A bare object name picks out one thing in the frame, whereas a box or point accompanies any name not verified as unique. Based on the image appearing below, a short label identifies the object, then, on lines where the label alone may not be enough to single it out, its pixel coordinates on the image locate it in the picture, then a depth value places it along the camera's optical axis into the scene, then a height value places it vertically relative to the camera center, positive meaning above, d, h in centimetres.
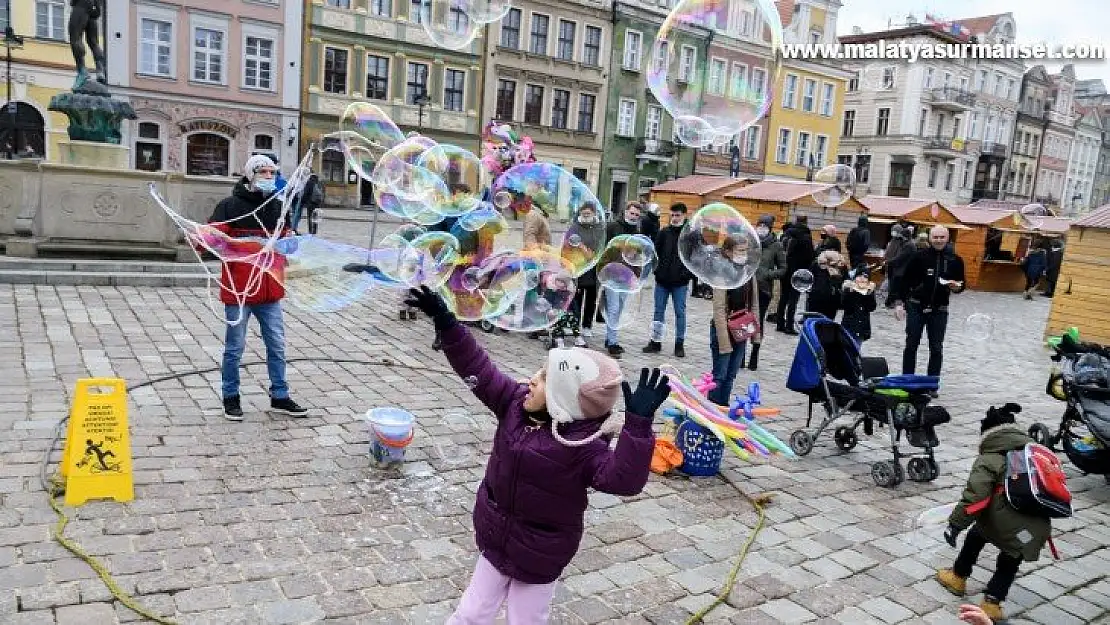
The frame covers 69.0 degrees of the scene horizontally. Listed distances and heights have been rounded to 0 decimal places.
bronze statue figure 1276 +170
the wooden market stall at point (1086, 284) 1365 -88
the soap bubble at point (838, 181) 1066 +37
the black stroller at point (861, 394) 605 -141
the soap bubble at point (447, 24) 848 +160
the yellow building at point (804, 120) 4688 +506
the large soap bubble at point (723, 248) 680 -41
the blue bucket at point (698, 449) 576 -177
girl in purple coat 273 -100
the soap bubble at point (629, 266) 738 -69
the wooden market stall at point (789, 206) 2152 -2
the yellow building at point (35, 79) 2833 +200
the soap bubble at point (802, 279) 838 -75
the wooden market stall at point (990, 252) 2409 -89
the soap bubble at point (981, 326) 827 -106
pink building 3016 +276
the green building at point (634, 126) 4072 +338
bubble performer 562 -87
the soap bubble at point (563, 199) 663 -13
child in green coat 417 -155
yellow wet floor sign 443 -168
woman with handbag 751 -124
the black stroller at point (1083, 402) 631 -138
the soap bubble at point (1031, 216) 2051 +29
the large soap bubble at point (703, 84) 648 +93
